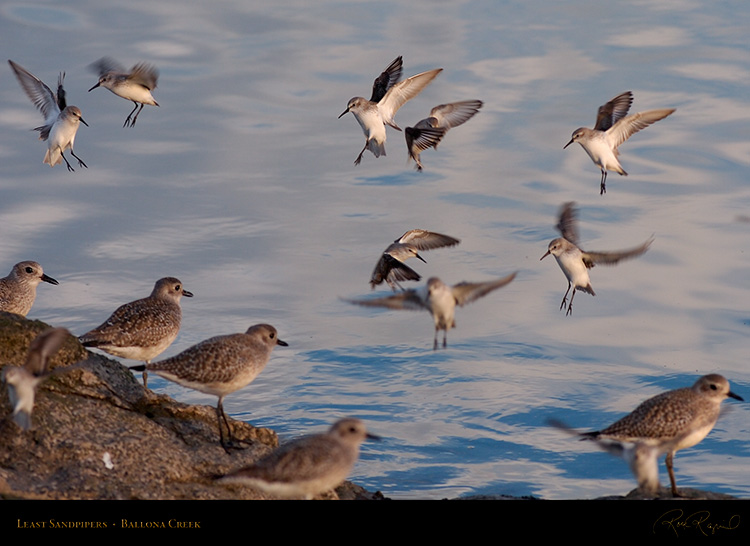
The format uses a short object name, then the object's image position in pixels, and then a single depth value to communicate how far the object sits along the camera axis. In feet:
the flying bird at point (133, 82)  51.29
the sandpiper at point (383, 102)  54.03
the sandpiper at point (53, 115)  51.44
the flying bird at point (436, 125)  50.47
